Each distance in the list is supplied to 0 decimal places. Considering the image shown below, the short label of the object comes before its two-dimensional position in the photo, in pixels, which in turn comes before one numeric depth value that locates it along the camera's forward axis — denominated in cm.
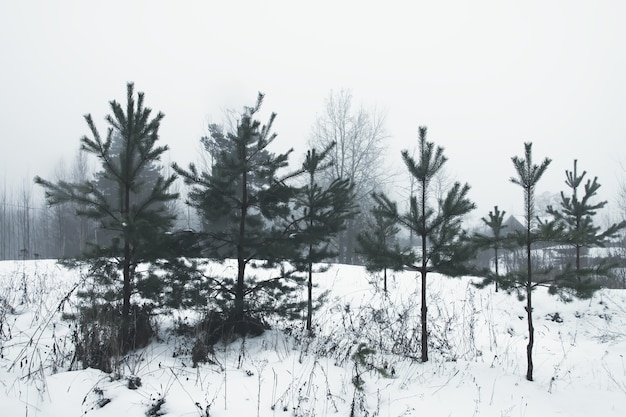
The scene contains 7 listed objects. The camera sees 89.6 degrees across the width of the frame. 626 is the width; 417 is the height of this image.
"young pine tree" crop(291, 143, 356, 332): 590
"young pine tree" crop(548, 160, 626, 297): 973
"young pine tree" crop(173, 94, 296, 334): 575
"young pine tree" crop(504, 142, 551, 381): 491
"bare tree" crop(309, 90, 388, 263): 2272
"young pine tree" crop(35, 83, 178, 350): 501
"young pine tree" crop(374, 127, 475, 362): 519
